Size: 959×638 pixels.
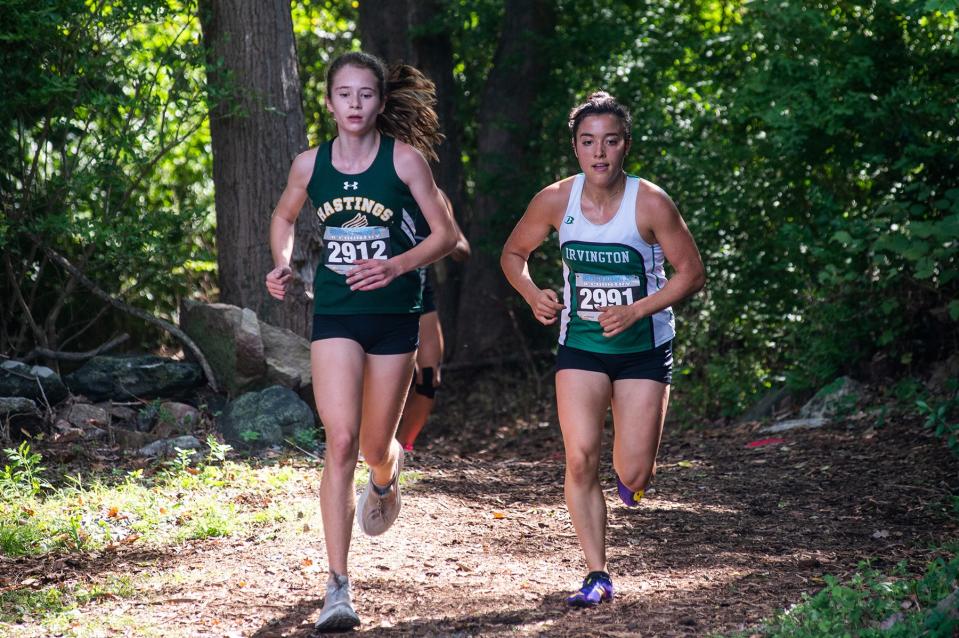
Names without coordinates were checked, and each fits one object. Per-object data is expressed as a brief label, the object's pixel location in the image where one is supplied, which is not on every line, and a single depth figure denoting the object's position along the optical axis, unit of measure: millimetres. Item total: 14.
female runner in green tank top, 9719
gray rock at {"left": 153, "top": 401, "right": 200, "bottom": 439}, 17047
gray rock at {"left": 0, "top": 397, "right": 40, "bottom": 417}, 16156
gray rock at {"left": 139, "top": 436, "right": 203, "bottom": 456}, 16094
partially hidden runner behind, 15953
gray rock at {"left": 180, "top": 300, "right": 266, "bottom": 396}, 17891
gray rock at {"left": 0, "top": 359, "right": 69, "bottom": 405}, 16766
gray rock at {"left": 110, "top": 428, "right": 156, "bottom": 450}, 16406
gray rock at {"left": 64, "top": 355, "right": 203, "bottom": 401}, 17797
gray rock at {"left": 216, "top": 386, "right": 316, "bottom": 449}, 16766
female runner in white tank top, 9953
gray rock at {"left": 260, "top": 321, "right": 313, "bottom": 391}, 18062
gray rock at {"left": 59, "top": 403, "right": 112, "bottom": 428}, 16859
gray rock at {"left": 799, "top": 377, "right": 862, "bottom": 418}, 19094
